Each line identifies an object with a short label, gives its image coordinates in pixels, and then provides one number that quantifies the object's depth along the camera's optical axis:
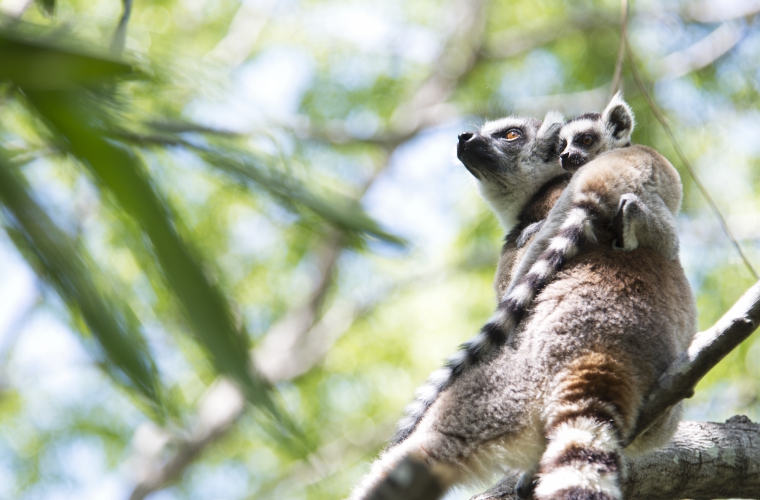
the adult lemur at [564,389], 5.82
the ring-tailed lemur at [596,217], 6.82
